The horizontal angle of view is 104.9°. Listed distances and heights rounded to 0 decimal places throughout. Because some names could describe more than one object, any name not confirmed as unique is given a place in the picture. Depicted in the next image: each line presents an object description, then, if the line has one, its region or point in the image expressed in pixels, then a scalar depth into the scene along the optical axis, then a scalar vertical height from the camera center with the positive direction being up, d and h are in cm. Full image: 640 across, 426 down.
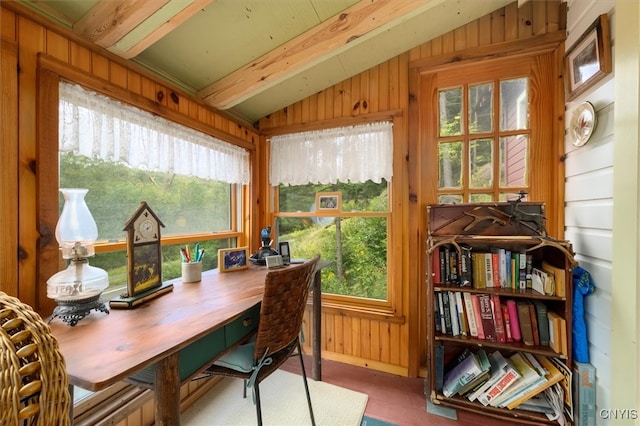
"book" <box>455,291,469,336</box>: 155 -66
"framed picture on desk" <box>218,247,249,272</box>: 165 -33
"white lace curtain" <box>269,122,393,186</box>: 194 +48
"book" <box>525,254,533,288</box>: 147 -36
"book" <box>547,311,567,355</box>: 134 -68
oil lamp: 89 -23
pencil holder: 141 -35
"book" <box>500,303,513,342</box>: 148 -68
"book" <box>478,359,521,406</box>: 146 -105
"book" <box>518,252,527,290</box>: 147 -36
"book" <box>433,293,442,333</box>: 160 -69
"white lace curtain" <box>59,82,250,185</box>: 108 +40
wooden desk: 62 -39
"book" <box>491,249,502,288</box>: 152 -35
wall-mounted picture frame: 117 +80
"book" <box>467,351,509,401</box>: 150 -101
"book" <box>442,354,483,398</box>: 153 -104
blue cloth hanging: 129 -56
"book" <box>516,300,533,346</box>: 145 -67
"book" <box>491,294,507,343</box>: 149 -66
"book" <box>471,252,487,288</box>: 154 -37
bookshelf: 140 -47
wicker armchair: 38 -27
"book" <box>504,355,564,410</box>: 138 -100
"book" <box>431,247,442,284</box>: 162 -37
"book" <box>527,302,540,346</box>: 144 -66
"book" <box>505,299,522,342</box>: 148 -66
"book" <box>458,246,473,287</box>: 155 -36
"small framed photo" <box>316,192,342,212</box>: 214 +9
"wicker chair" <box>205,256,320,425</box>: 103 -53
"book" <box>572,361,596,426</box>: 125 -95
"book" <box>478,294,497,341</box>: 150 -66
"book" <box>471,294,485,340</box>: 152 -63
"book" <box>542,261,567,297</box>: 133 -38
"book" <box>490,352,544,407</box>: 143 -100
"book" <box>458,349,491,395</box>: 151 -104
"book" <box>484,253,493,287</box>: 152 -37
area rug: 147 -124
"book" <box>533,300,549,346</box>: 143 -67
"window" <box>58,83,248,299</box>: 113 +24
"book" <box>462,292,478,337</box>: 153 -65
